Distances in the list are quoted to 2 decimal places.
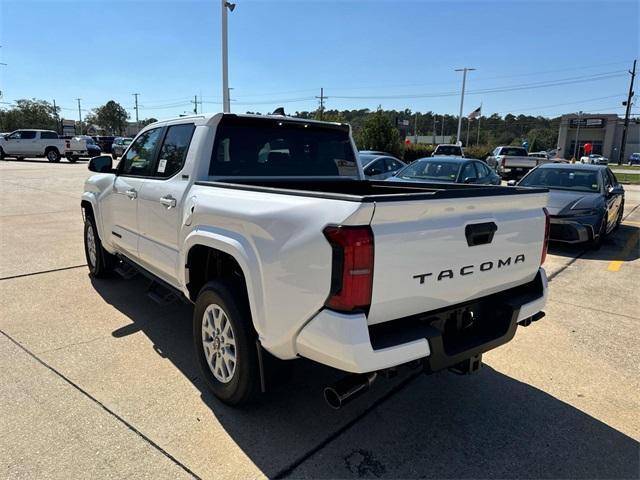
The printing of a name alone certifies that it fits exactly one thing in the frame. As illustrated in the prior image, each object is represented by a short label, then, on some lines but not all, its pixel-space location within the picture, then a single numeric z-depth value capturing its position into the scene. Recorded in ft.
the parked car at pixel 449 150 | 88.82
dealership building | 248.11
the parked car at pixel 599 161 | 139.74
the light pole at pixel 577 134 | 244.96
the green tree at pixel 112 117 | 355.56
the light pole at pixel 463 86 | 145.89
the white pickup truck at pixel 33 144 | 101.76
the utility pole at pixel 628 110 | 134.82
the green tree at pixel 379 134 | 110.01
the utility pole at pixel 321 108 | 167.57
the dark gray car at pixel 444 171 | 35.18
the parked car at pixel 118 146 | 128.98
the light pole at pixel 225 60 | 60.08
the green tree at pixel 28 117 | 277.85
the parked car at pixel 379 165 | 44.06
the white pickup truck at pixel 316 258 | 7.24
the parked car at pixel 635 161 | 213.15
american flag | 135.83
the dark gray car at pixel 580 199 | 26.66
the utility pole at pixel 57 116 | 295.17
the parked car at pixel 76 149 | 102.55
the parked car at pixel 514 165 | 80.23
